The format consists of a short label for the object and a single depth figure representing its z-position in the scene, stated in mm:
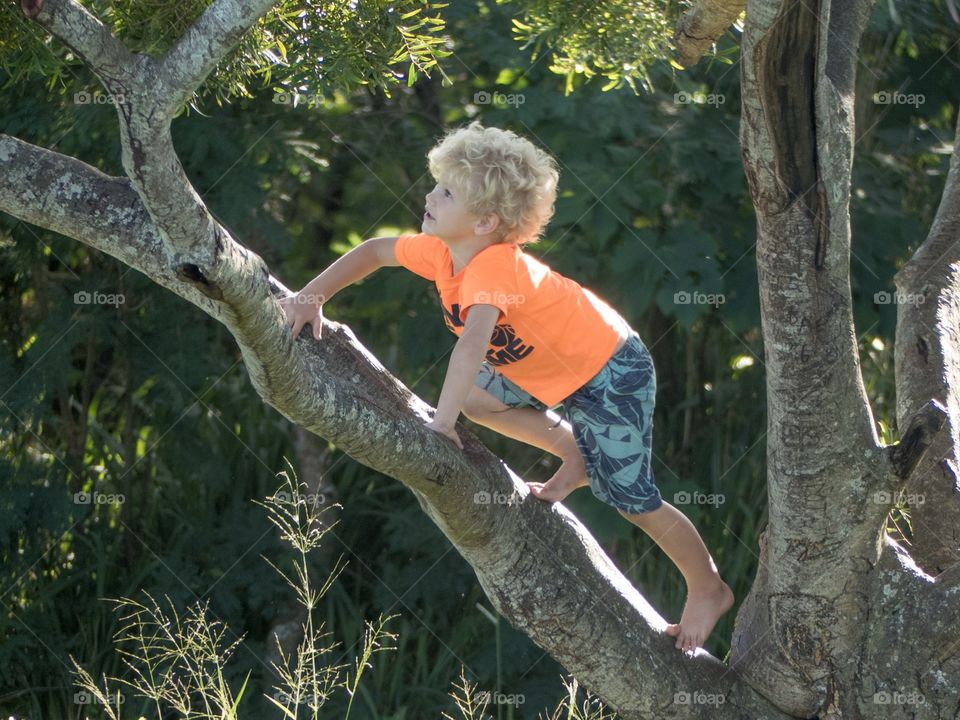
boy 5352
